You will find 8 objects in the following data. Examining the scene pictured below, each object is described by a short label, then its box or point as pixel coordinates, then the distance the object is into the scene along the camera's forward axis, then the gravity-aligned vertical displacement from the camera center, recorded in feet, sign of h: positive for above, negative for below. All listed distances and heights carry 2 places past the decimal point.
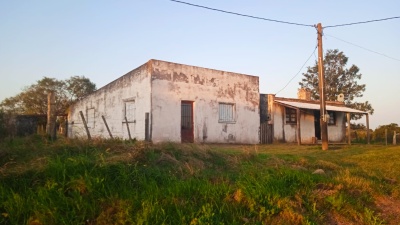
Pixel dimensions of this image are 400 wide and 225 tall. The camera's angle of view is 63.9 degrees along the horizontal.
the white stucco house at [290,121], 65.67 +2.50
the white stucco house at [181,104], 49.24 +4.91
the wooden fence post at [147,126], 32.17 +0.72
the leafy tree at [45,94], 108.68 +13.95
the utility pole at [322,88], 48.55 +6.72
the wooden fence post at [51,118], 25.86 +1.35
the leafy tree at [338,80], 133.59 +22.53
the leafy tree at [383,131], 84.91 +0.16
